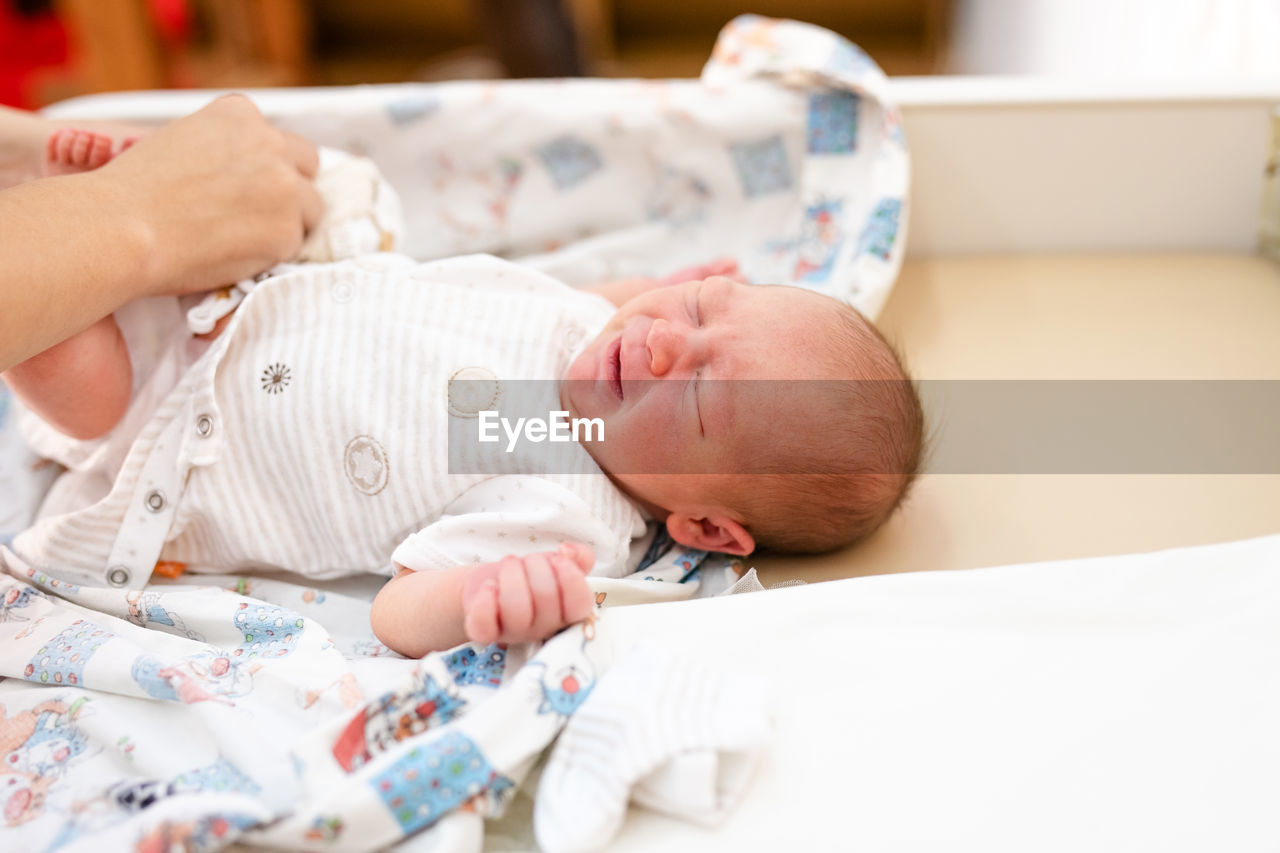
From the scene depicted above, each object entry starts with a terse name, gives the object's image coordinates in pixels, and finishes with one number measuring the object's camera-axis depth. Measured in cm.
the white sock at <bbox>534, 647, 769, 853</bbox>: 56
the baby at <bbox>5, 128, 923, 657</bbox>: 81
